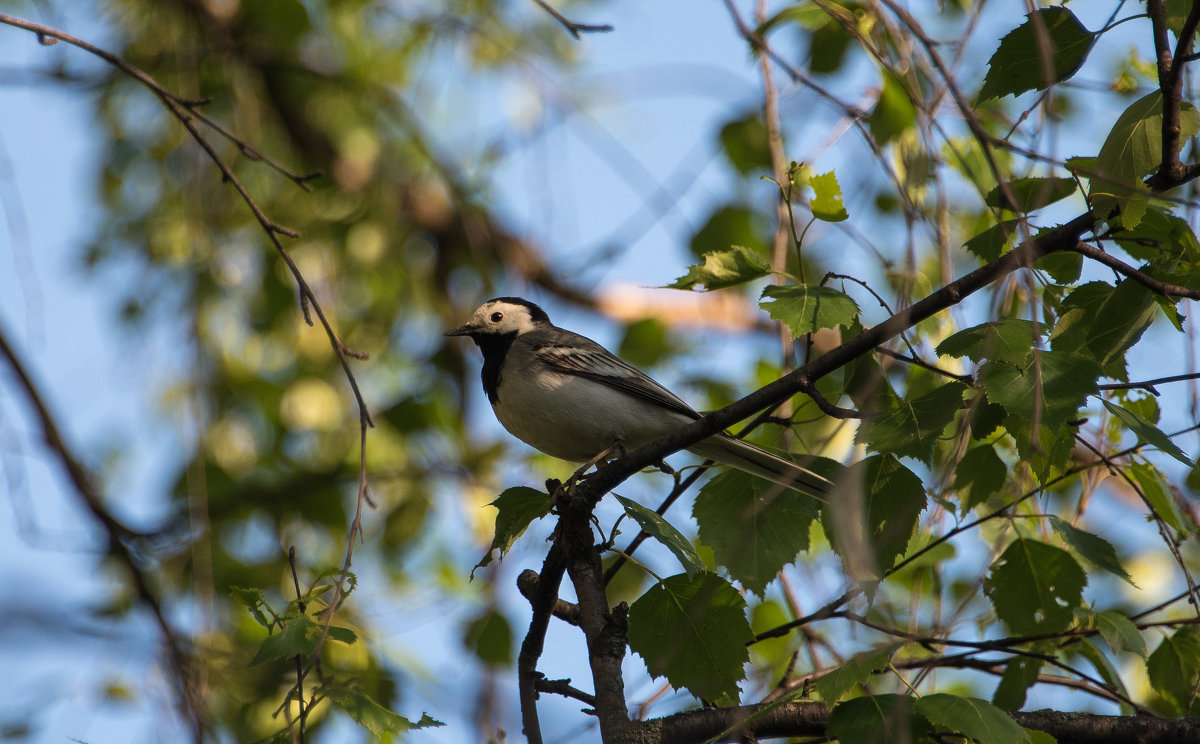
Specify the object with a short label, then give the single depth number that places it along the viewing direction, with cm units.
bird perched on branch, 851
